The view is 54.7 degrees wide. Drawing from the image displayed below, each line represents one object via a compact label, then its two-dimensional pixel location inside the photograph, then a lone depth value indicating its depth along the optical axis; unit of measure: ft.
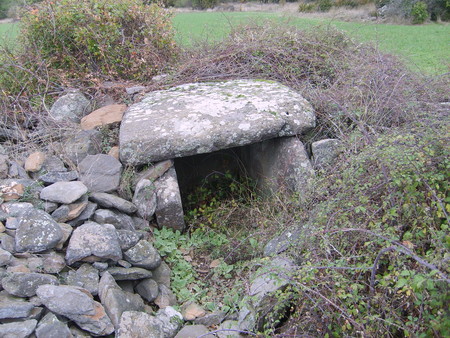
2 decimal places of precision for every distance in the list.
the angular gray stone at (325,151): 14.40
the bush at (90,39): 19.30
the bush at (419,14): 57.11
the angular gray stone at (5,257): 9.66
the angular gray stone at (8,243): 10.17
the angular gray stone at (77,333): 8.75
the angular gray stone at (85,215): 11.87
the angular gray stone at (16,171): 13.53
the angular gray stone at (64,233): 10.80
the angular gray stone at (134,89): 17.97
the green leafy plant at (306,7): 63.54
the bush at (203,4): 76.74
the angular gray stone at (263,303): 9.07
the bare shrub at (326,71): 15.24
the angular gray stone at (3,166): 13.47
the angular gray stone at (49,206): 11.76
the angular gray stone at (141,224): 13.41
